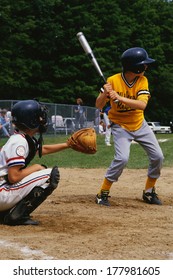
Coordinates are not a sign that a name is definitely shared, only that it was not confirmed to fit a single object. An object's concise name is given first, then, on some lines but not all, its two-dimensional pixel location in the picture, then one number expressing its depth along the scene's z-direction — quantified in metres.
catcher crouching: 5.62
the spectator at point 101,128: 32.26
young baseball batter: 7.20
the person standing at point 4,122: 22.29
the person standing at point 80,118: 29.78
